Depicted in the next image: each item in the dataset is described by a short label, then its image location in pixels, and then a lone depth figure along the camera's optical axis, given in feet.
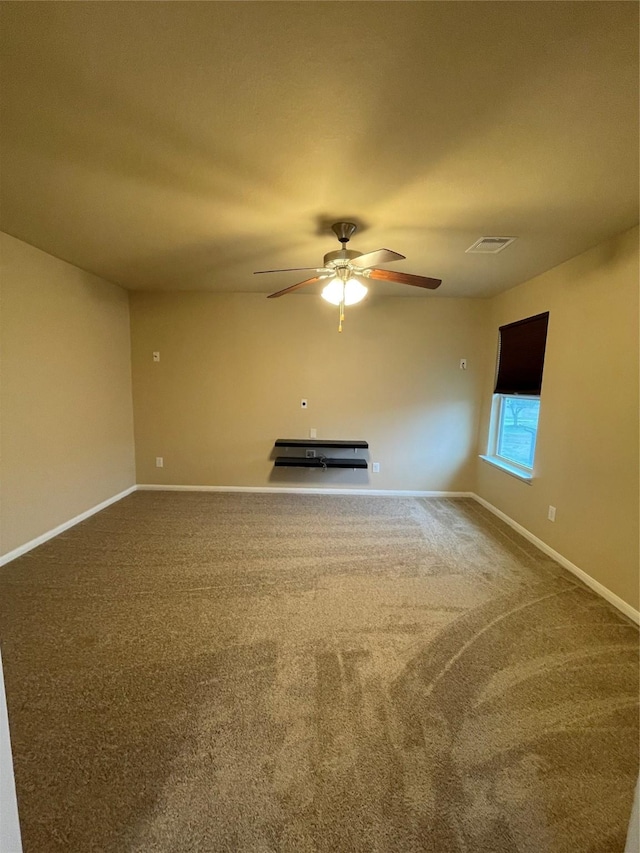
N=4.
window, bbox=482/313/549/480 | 10.48
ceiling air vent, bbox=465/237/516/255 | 7.86
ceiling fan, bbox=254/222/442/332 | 7.08
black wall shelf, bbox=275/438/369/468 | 13.37
